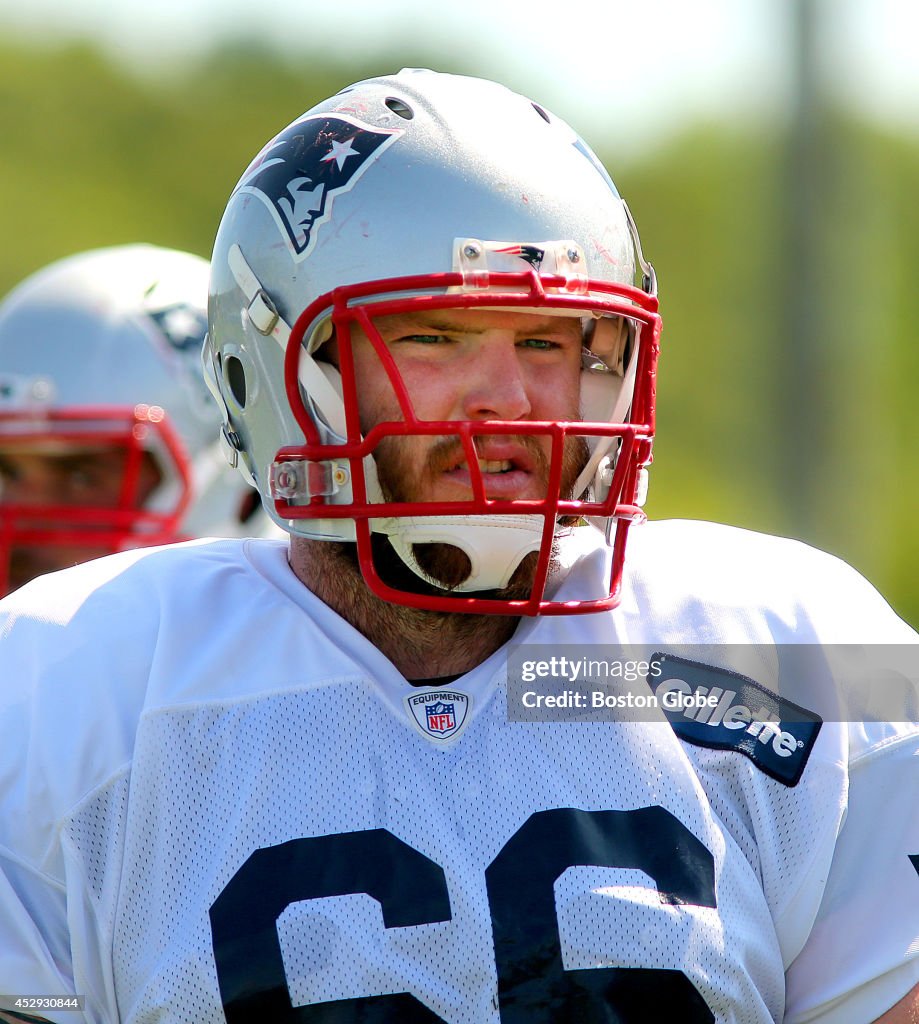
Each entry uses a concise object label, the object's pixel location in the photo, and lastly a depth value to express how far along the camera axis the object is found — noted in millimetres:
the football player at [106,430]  10371
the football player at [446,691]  9548
